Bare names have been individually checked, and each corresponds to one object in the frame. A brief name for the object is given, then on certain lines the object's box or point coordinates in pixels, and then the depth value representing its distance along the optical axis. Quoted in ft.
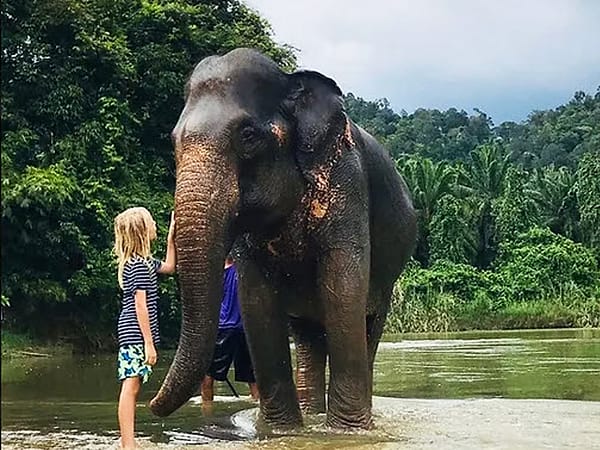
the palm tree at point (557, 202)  160.35
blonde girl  16.58
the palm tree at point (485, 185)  155.22
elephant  16.72
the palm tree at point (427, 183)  151.84
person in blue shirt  26.17
